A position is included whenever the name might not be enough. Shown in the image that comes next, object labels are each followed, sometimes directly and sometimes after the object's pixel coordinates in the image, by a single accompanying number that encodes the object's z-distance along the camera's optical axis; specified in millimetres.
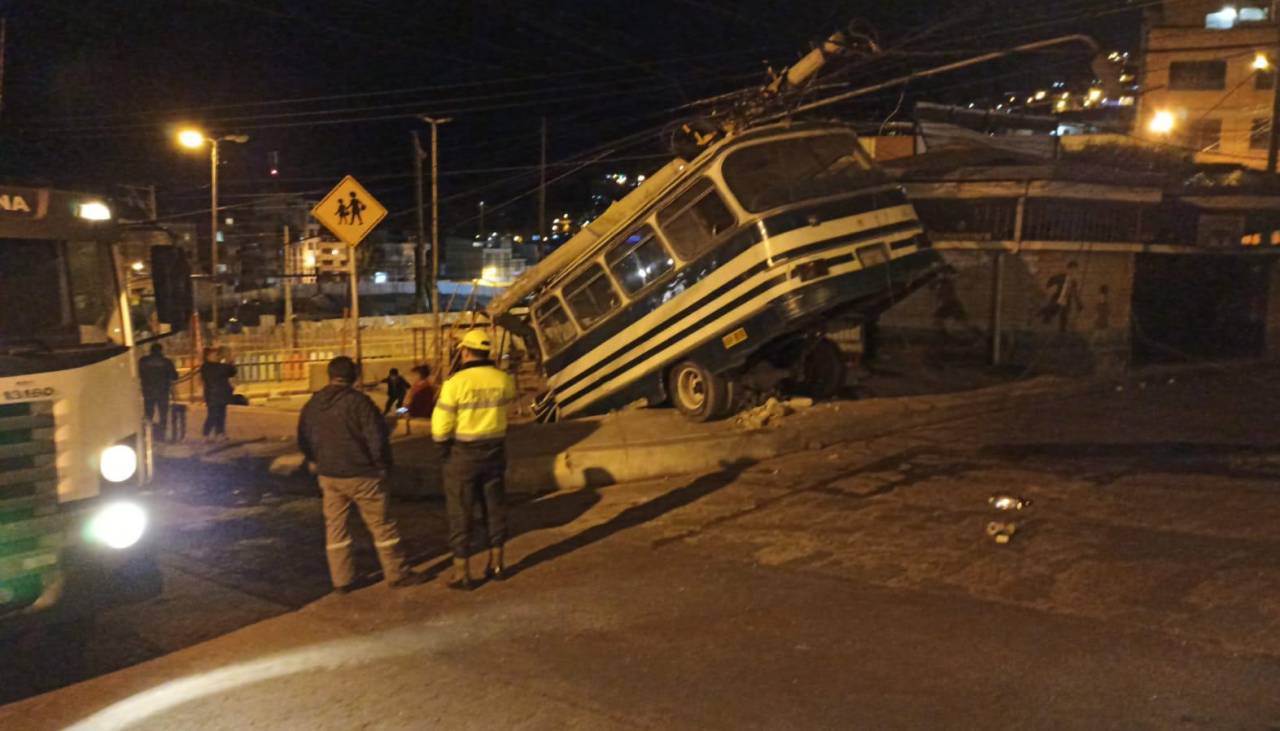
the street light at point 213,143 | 25328
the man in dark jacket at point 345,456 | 6859
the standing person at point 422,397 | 14711
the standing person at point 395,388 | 17219
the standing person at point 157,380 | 13719
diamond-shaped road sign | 11367
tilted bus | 11328
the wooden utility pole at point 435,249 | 19339
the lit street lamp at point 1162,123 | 47000
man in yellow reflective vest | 7051
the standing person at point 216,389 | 14258
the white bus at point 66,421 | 5246
